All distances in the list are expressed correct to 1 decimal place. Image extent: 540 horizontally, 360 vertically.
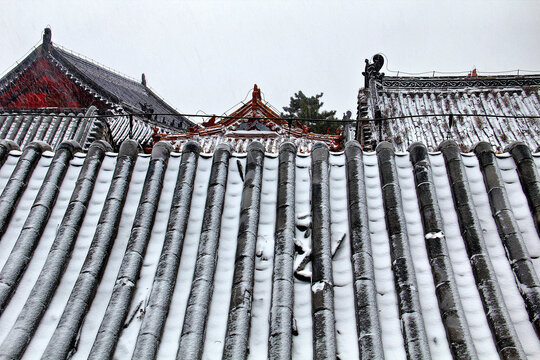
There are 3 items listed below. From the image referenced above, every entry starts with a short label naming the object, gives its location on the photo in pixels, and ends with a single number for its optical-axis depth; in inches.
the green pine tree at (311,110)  1147.5
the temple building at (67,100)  619.8
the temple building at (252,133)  664.4
